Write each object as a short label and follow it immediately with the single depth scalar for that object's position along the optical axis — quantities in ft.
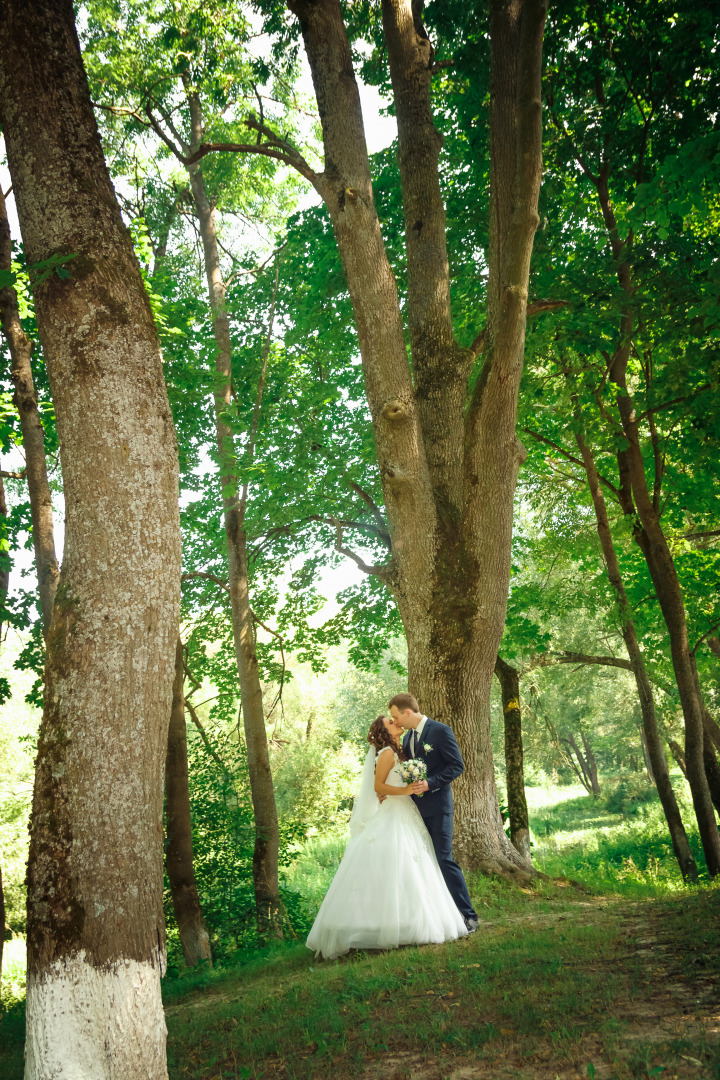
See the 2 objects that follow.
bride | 18.10
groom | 19.51
